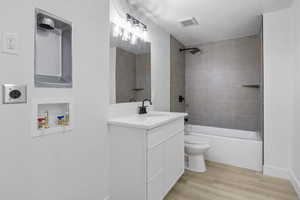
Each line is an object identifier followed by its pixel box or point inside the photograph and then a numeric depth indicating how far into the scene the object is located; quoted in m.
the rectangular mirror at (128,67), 1.75
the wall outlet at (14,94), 0.88
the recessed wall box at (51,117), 1.02
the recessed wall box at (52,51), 1.06
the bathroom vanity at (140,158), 1.37
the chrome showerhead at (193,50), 3.39
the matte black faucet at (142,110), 2.06
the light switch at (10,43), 0.87
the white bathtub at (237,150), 2.31
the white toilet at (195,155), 2.30
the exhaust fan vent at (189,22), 2.43
